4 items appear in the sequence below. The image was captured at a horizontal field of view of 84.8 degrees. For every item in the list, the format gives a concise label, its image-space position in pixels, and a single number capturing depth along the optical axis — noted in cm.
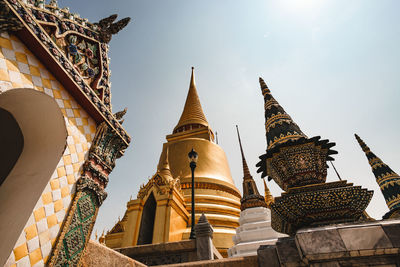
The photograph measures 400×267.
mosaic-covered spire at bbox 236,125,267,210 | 880
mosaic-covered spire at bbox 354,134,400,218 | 621
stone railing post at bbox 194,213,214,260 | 520
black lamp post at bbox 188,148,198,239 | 722
